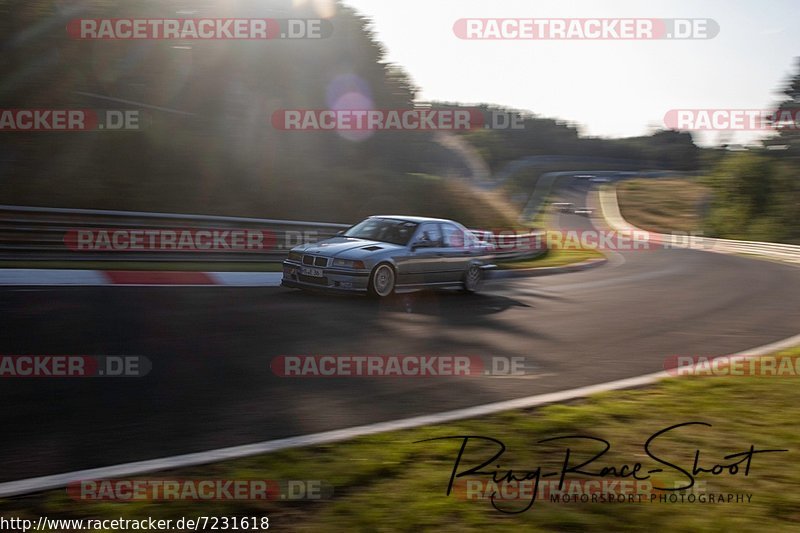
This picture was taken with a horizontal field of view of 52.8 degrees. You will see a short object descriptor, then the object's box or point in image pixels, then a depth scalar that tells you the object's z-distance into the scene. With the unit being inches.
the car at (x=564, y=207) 2610.0
